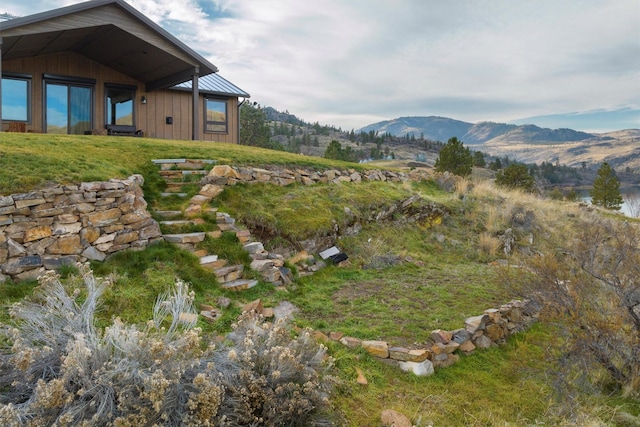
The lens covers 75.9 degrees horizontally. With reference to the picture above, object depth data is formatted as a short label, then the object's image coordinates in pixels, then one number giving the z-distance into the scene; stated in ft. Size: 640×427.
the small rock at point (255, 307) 15.18
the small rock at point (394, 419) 10.02
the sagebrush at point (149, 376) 7.72
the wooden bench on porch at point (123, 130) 43.95
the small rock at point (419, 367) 12.89
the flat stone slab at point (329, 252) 23.33
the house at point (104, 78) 34.68
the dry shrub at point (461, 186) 39.60
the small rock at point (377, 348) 13.48
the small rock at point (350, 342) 13.91
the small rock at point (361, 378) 11.94
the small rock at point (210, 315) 14.61
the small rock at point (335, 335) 14.34
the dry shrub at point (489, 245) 28.76
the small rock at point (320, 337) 13.82
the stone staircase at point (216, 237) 18.63
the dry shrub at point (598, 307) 12.50
